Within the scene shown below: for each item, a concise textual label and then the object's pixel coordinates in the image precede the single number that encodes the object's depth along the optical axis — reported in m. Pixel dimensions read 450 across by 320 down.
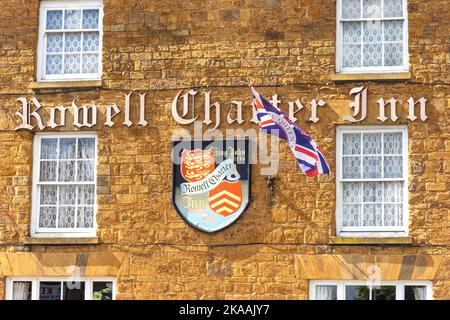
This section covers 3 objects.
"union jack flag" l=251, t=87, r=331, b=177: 16.89
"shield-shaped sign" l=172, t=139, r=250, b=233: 18.00
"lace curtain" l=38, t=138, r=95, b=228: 18.39
